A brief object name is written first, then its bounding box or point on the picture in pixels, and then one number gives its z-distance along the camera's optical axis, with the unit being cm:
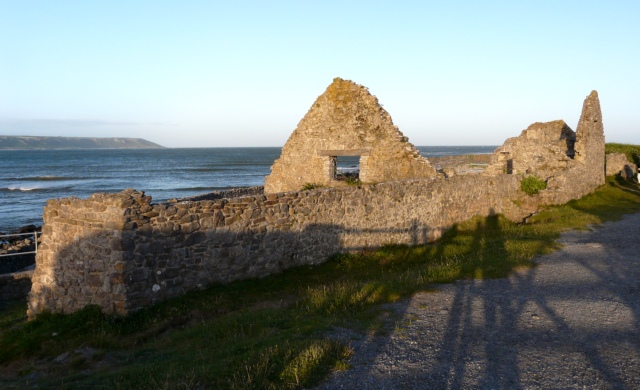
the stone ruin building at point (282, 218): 879
